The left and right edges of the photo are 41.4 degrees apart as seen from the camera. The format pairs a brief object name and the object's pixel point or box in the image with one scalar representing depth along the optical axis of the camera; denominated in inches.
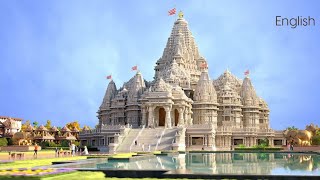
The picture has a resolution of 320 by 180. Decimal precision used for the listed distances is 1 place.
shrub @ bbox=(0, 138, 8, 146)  2765.7
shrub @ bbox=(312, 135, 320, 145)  2470.4
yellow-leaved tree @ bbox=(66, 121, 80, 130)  5045.5
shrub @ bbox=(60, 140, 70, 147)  3107.8
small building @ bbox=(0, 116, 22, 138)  3851.4
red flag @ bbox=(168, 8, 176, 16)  3358.8
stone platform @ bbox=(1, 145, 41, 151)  2224.4
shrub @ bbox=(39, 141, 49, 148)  3070.4
